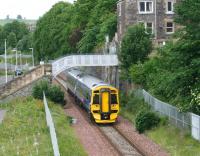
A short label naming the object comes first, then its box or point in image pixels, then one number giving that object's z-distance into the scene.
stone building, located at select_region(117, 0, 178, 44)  54.38
